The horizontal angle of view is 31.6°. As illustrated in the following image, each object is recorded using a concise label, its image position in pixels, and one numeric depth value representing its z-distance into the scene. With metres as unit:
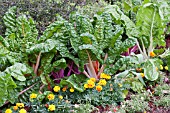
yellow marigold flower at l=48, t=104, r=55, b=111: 2.93
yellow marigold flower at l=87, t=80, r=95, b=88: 3.22
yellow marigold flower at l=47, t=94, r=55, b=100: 3.05
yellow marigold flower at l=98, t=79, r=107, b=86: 3.29
